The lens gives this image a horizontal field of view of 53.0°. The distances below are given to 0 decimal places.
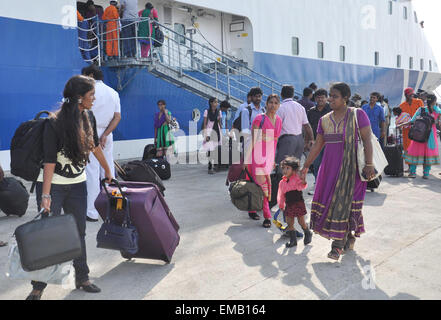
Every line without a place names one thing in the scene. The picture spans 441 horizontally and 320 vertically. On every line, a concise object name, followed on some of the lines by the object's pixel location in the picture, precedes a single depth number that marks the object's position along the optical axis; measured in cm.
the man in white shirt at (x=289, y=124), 595
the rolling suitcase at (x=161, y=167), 857
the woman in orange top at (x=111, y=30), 1014
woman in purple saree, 399
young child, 439
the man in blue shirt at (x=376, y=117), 816
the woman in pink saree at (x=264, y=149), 518
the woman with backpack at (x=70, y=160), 304
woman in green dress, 966
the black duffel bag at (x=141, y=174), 549
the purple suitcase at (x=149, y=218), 362
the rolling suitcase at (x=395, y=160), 838
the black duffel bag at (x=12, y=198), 561
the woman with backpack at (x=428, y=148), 812
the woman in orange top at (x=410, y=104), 887
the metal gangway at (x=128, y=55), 1013
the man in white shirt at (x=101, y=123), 536
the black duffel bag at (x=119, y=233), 349
